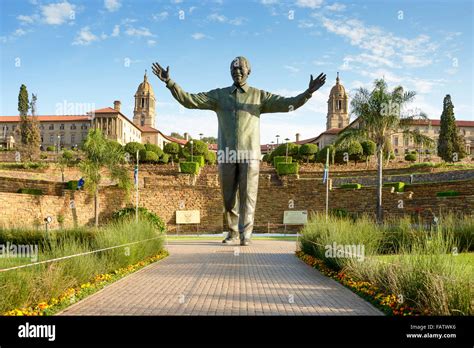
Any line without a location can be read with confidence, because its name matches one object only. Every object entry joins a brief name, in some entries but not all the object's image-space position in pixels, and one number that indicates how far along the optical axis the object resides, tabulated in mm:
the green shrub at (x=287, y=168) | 35328
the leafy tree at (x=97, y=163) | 29688
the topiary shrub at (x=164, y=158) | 59969
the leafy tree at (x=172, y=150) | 64500
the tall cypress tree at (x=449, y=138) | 52250
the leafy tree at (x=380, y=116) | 22969
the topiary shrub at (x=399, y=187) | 29309
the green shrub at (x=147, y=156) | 57281
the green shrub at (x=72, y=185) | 33219
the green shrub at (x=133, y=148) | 58906
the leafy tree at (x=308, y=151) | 57250
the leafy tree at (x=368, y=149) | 50031
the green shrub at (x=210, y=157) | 61281
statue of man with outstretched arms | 10094
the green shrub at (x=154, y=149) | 59338
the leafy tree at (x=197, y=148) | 59912
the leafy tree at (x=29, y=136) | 60188
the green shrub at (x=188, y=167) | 38662
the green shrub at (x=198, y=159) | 50188
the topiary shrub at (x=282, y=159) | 45594
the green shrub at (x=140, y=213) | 25078
